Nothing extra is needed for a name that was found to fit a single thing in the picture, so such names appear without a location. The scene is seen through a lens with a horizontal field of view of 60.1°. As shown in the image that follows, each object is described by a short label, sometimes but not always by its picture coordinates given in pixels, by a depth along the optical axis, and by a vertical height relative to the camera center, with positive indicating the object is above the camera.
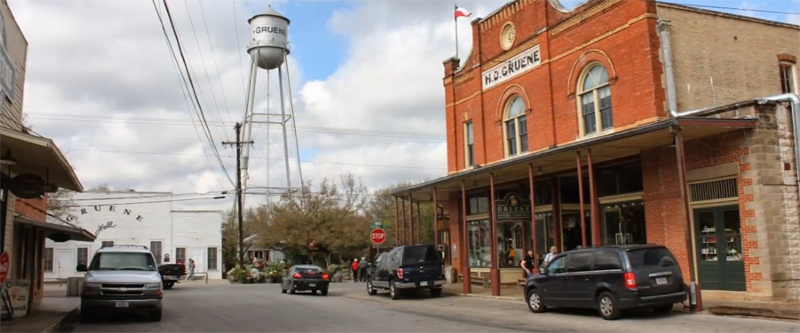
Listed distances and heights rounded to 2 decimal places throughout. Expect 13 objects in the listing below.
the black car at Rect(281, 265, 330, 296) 28.11 -0.93
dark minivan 14.70 -0.70
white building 48.97 +2.51
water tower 45.97 +14.06
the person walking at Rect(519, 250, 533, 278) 23.12 -0.42
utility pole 43.81 +5.42
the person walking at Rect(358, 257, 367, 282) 40.84 -0.87
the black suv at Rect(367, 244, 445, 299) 24.05 -0.58
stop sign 29.49 +0.80
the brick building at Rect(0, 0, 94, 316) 12.80 +2.10
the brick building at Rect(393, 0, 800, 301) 17.41 +2.95
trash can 29.16 -0.93
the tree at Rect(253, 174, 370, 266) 50.97 +2.26
